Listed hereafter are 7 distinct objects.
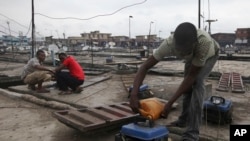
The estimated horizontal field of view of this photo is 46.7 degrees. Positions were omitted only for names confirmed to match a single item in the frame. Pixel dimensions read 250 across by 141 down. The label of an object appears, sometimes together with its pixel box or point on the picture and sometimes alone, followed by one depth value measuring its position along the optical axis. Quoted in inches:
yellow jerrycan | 109.8
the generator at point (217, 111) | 170.4
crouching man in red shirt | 277.9
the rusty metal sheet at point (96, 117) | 163.0
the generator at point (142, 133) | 109.6
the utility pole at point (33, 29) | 444.5
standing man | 108.0
